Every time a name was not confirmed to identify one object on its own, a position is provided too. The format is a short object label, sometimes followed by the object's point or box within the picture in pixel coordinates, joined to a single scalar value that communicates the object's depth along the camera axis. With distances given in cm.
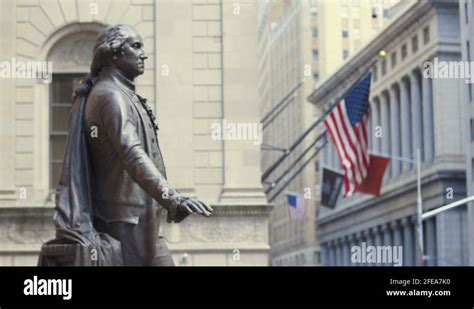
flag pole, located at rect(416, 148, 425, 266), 5853
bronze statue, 1036
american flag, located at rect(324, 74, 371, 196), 4584
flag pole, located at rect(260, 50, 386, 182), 4344
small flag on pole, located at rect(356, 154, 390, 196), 6681
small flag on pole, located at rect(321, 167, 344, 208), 7050
